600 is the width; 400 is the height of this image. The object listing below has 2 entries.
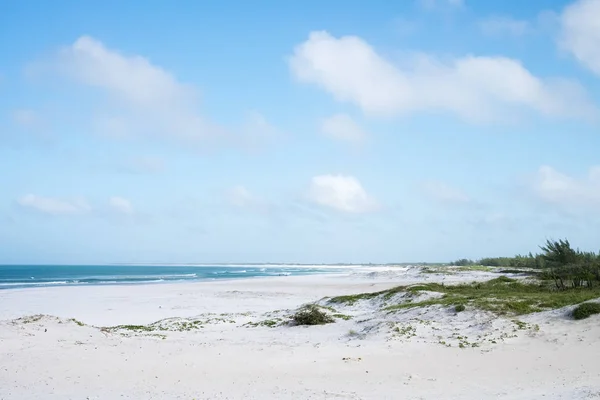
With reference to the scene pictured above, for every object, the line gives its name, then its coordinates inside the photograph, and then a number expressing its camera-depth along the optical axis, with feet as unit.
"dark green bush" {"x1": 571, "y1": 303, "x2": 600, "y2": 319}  53.72
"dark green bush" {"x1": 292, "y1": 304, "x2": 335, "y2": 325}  72.54
